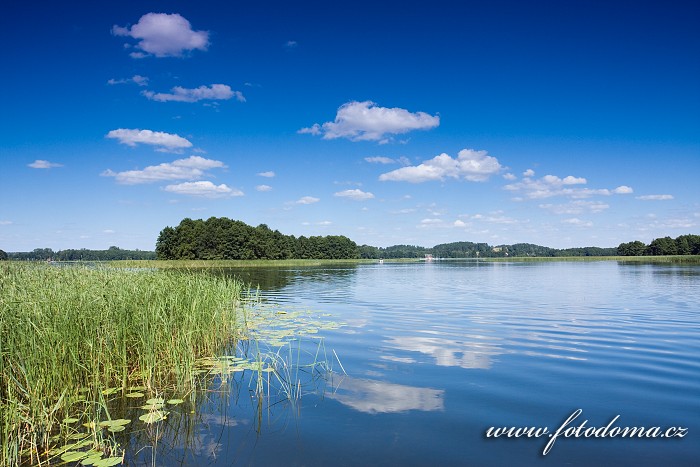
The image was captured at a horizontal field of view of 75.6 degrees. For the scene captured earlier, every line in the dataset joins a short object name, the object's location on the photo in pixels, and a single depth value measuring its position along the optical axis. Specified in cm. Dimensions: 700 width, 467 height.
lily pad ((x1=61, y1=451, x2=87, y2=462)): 564
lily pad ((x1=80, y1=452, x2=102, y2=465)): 562
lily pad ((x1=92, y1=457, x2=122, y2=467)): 555
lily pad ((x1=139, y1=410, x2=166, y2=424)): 698
